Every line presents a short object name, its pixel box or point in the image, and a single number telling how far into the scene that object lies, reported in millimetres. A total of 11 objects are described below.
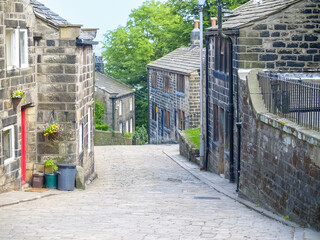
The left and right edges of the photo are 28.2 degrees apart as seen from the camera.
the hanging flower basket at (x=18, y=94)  15625
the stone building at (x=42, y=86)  16156
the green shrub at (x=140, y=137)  46125
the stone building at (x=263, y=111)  11477
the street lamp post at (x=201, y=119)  24156
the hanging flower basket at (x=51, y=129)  17641
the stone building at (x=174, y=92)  37062
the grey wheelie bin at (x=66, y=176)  17453
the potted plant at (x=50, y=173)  17438
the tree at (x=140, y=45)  58344
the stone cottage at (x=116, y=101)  52344
